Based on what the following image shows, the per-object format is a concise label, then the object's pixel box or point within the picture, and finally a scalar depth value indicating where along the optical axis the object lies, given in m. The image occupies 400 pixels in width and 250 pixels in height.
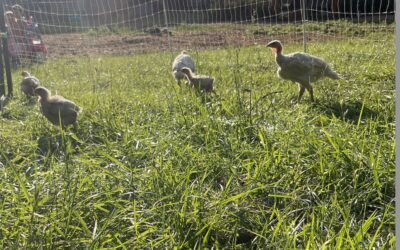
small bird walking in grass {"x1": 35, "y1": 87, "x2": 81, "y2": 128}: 4.67
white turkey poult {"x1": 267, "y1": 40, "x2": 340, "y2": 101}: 5.21
